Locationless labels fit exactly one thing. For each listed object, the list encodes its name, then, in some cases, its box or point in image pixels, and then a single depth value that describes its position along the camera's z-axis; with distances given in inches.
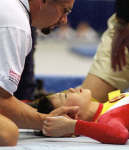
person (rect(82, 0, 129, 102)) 176.2
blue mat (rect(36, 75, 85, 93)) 273.3
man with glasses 111.0
